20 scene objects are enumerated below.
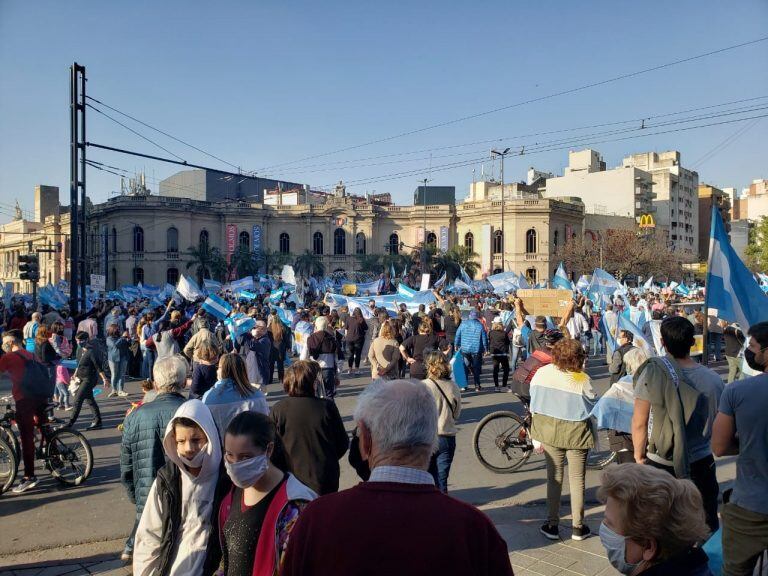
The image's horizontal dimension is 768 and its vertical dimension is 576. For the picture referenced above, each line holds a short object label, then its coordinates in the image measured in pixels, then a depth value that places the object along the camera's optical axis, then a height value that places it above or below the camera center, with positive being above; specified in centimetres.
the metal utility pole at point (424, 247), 5055 +218
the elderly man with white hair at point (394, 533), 165 -73
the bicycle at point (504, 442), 720 -203
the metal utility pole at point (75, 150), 1504 +303
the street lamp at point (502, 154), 3754 +732
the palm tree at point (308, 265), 6231 +73
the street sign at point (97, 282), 1931 -31
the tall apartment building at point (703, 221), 9162 +771
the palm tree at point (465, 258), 5884 +135
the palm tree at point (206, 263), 5828 +89
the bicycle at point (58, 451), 655 -198
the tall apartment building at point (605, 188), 7106 +1015
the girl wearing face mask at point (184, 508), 307 -121
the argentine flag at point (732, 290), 568 -18
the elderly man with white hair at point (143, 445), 387 -111
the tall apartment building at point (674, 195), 7800 +1022
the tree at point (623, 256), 5388 +149
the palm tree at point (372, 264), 6103 +81
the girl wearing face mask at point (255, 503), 259 -102
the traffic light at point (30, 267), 1962 +18
